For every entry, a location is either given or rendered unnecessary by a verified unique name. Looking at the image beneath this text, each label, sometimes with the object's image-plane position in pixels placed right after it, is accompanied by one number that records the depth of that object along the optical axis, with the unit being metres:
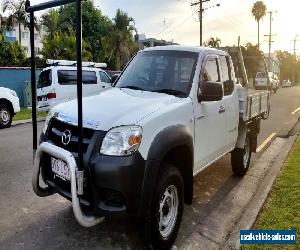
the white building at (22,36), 43.95
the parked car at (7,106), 8.44
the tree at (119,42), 26.28
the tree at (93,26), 30.21
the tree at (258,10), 46.67
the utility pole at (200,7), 23.13
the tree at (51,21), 23.52
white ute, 2.31
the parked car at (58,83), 10.35
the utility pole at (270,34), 48.06
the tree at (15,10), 24.93
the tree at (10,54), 20.15
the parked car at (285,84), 49.37
